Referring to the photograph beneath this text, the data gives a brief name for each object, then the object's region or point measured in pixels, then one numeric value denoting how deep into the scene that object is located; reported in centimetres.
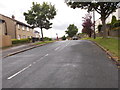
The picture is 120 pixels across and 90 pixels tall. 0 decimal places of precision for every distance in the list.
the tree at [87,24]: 3042
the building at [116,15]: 2884
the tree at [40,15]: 2252
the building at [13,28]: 2323
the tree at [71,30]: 6535
